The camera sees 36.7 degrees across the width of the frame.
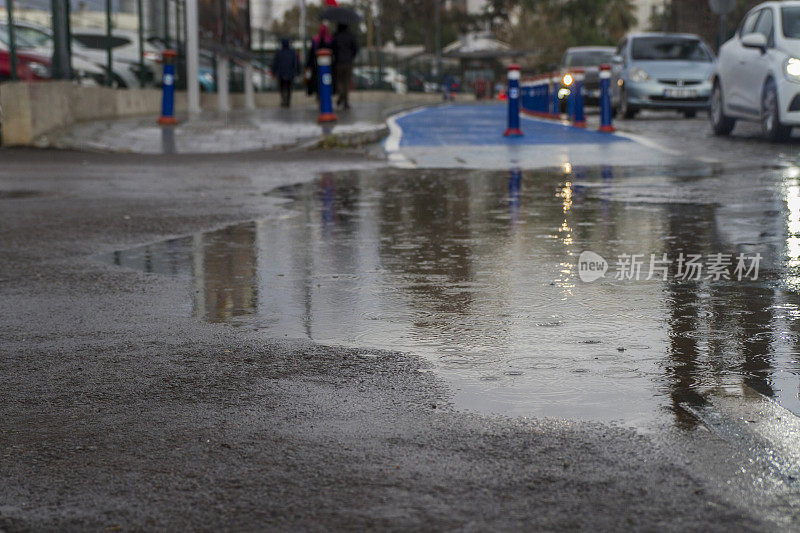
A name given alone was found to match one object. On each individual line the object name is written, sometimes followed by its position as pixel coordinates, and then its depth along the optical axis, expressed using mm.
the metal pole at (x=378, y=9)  96325
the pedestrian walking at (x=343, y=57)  24578
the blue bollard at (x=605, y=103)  18969
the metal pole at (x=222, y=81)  27031
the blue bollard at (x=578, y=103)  20844
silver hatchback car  22531
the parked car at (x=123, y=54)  21562
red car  17391
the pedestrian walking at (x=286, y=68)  30141
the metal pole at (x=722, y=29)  22384
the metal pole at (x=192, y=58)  24031
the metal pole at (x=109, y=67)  21266
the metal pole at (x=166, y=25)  25677
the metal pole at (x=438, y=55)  75962
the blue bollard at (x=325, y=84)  18953
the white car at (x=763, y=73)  15062
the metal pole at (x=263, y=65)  35188
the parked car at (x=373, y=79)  52969
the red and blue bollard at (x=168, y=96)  18625
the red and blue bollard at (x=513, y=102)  17469
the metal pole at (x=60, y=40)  17062
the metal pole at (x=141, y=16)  22859
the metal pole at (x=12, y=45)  15705
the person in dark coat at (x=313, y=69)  24141
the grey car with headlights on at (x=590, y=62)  27641
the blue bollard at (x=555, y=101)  25753
